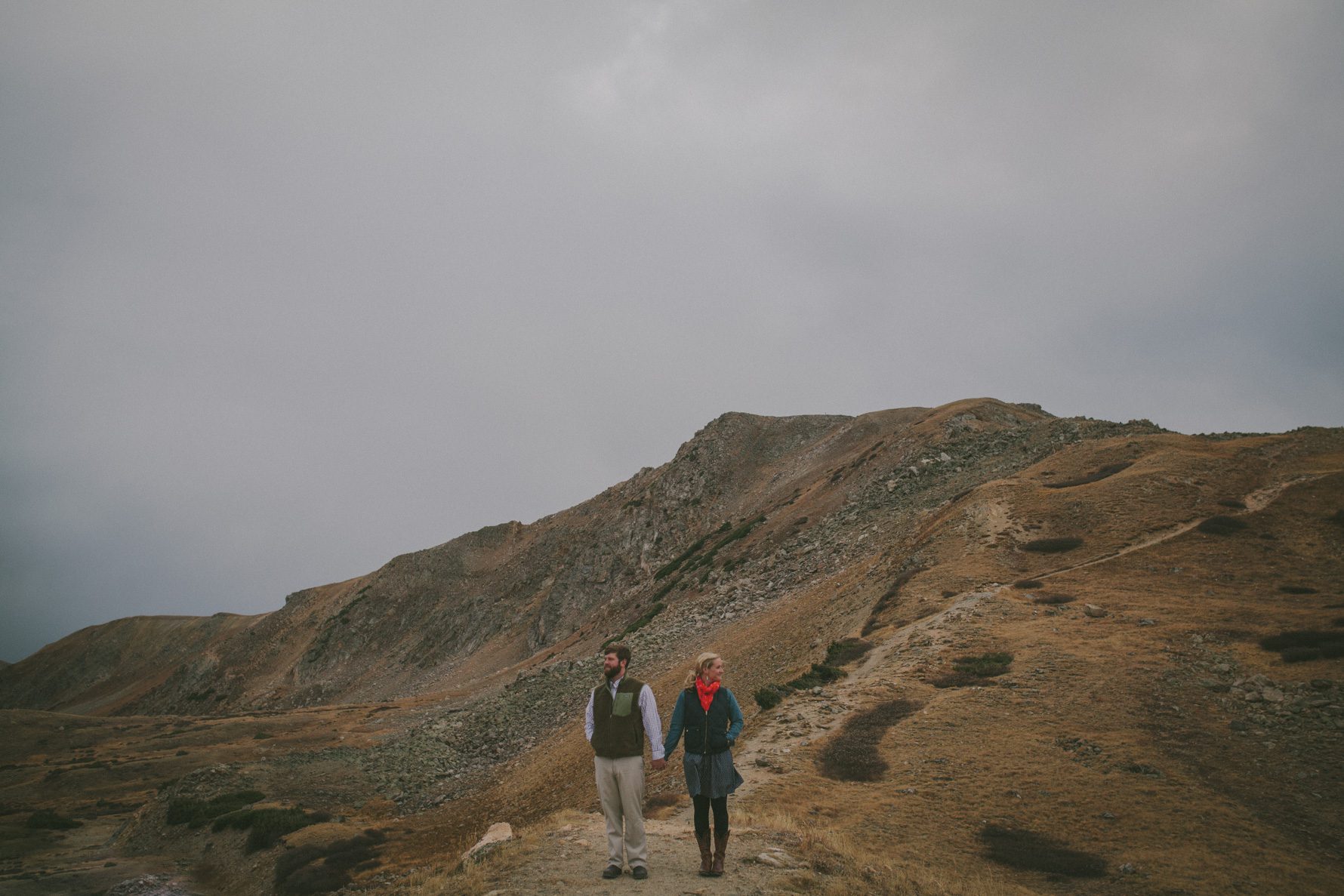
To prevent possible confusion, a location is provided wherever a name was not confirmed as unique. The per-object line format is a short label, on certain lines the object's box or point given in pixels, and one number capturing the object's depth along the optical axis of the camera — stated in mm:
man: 8258
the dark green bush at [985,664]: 18562
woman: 8375
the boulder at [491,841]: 10562
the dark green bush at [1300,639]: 16328
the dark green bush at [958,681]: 18005
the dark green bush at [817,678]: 21164
